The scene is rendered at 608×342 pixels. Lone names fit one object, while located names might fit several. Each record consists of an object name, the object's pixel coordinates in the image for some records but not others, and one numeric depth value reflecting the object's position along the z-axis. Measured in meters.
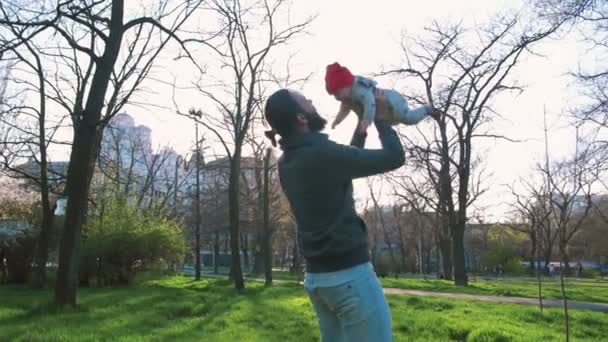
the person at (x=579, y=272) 60.03
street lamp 35.66
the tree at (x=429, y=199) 30.28
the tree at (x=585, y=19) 13.30
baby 2.43
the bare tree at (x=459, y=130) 27.28
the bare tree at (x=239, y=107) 22.34
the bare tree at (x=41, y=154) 20.00
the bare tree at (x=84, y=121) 11.92
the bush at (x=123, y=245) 22.66
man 2.27
